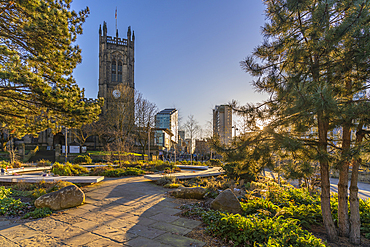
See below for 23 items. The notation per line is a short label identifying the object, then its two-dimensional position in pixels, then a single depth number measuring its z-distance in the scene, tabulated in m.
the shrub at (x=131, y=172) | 13.03
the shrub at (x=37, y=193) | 6.62
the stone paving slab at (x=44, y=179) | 8.53
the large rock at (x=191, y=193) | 7.46
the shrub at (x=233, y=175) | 10.66
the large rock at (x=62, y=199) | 5.76
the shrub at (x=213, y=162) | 23.88
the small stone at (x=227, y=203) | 5.60
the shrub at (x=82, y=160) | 21.09
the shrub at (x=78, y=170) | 11.83
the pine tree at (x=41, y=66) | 6.53
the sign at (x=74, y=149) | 28.95
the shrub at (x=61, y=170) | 10.83
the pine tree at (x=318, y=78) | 3.56
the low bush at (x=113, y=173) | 12.29
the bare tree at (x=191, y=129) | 24.92
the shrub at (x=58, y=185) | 7.12
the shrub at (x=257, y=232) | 3.48
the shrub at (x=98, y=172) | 12.29
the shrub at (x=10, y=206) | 5.43
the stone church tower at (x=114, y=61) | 50.62
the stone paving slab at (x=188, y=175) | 10.35
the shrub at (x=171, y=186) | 9.47
